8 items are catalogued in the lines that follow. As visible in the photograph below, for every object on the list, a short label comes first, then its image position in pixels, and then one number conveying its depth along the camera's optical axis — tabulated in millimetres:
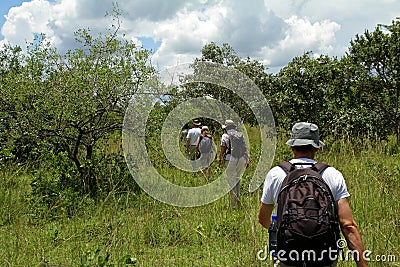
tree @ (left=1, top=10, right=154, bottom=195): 7535
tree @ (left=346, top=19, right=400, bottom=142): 13172
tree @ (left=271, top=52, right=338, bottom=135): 13633
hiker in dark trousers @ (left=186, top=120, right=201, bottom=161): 11352
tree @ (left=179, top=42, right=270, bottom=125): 9250
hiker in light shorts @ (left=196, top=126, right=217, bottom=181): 10386
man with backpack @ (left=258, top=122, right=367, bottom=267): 2820
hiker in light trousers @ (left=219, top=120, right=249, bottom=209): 8172
